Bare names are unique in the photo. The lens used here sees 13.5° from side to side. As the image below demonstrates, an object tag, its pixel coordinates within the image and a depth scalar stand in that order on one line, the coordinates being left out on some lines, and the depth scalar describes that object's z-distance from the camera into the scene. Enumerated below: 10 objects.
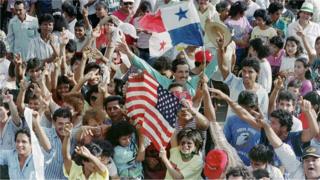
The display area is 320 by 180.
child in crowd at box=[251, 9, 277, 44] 17.59
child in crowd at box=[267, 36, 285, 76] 16.73
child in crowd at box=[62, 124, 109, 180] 11.44
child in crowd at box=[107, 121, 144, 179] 12.31
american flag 12.51
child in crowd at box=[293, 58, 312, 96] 15.04
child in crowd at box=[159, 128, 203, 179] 12.15
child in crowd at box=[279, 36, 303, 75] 16.29
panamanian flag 13.69
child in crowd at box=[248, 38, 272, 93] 15.14
